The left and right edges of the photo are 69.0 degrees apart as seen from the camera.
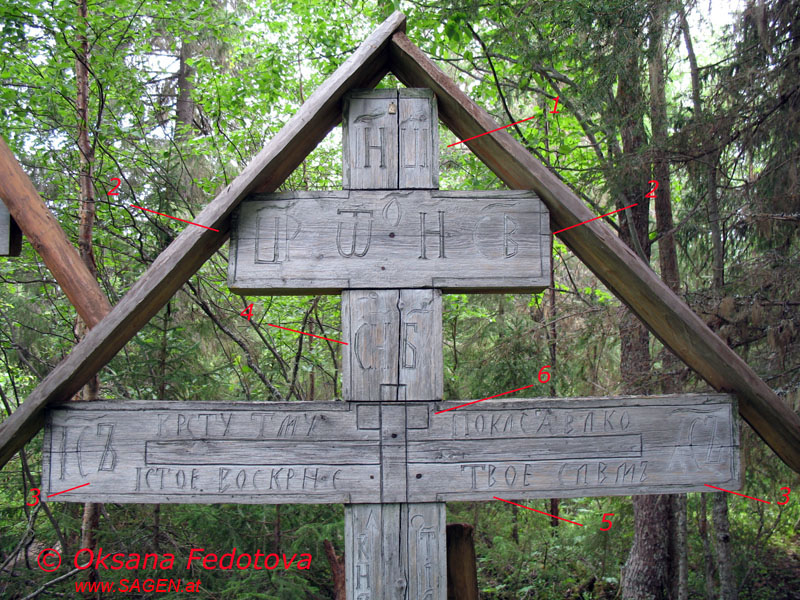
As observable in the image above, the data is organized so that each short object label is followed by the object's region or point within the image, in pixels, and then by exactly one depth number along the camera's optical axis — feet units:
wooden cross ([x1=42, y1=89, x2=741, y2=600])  7.27
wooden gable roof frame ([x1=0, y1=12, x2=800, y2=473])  6.93
